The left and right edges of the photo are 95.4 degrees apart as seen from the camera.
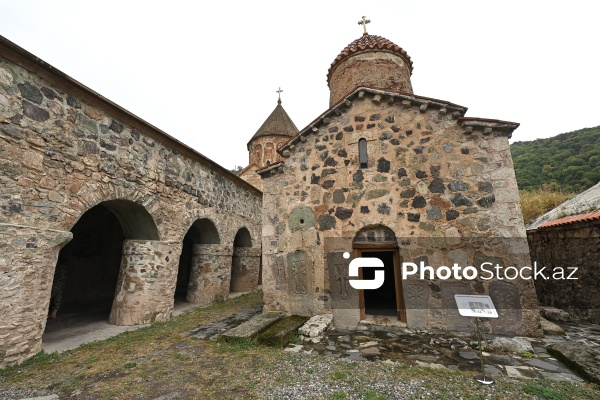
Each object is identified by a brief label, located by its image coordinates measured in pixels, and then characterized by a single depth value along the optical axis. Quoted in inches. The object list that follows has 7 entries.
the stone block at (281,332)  183.3
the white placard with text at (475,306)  136.2
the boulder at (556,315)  239.9
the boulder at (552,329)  195.9
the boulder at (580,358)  127.8
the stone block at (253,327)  190.5
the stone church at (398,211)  208.4
